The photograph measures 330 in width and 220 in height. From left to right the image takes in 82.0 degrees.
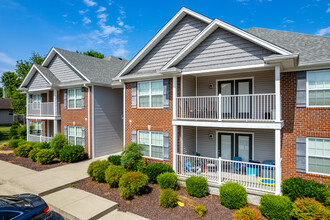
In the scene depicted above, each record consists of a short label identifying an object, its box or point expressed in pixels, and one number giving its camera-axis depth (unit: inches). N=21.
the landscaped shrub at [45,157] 523.2
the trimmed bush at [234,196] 295.1
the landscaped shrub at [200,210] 277.7
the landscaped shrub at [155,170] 391.5
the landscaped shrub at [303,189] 273.3
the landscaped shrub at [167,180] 356.2
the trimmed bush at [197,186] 332.8
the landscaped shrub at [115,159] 453.1
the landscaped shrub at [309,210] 238.4
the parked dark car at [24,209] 186.2
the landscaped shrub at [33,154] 553.6
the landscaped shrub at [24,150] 611.5
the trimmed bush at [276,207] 259.3
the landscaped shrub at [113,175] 368.5
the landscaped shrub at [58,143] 558.6
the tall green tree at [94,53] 1456.7
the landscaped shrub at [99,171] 393.4
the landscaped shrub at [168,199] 301.6
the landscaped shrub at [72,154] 534.0
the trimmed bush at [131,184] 330.6
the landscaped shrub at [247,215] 244.4
